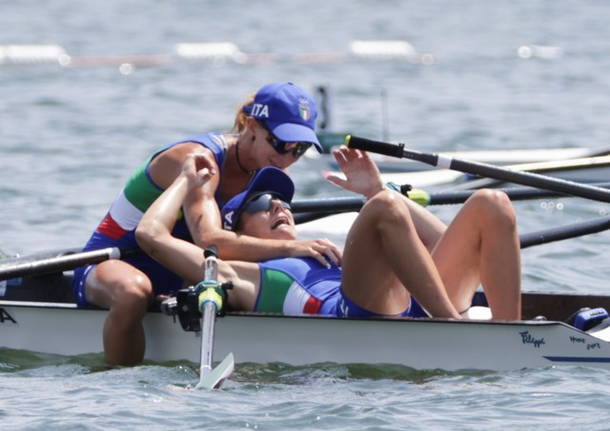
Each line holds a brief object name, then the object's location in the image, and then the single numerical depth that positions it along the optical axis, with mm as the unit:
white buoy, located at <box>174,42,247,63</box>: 56000
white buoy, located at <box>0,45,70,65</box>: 52625
